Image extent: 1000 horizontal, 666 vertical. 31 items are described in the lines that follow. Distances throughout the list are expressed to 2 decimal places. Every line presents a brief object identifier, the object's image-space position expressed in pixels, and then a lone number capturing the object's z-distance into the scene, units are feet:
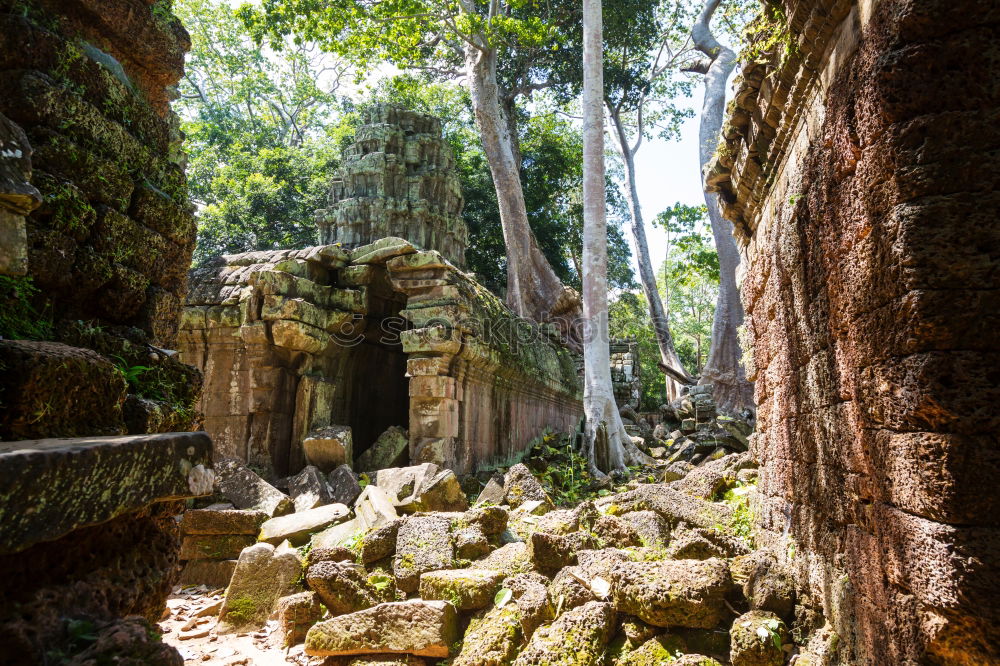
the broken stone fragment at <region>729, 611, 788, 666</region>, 8.28
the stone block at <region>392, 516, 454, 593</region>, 12.78
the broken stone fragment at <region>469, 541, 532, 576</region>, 12.49
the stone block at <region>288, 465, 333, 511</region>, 18.83
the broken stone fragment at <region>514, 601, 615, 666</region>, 9.21
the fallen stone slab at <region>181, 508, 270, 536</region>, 16.49
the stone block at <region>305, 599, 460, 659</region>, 10.50
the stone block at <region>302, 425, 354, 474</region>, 21.72
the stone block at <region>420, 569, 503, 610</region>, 11.35
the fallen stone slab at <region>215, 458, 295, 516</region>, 17.99
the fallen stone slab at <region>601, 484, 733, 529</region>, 13.35
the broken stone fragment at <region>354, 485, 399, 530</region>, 16.11
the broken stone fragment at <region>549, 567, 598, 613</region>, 10.32
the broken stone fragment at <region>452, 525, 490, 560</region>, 13.55
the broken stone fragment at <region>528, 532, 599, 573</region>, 12.15
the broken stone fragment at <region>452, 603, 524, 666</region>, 9.96
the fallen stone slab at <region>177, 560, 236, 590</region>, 15.98
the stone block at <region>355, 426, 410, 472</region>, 23.26
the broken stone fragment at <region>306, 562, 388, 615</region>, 12.33
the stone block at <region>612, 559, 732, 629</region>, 9.18
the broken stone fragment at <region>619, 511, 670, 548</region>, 13.16
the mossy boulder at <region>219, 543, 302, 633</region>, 13.35
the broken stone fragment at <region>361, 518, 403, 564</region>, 13.82
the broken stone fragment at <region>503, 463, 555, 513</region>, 17.72
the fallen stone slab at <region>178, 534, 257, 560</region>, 16.38
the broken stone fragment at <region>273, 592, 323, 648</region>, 12.25
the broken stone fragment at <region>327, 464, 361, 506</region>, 19.39
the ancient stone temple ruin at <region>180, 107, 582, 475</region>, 22.59
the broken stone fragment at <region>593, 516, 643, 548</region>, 13.30
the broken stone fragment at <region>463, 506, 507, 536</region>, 14.42
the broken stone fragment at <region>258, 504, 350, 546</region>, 16.12
